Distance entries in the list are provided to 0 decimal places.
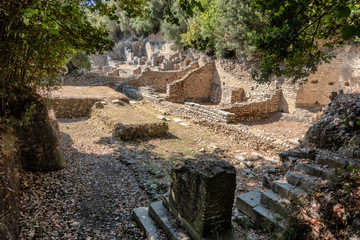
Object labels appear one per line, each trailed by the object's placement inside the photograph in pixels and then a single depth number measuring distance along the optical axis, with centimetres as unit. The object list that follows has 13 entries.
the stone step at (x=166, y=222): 305
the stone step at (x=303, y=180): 338
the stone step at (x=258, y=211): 316
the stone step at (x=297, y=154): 459
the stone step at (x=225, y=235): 282
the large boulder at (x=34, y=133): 434
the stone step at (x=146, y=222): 322
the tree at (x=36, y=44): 349
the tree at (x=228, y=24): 1490
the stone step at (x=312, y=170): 356
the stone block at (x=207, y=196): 267
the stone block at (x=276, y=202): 324
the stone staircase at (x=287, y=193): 321
